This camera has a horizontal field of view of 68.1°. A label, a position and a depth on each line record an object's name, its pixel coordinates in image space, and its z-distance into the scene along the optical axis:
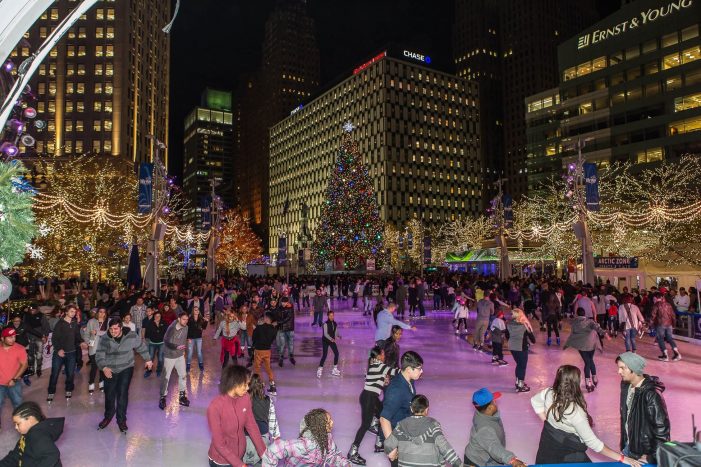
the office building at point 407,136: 103.19
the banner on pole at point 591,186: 22.16
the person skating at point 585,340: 10.06
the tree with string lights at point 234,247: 72.94
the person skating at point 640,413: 4.31
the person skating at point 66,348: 9.97
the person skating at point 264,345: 10.27
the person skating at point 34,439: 3.79
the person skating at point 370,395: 6.48
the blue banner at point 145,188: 20.32
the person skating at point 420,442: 4.06
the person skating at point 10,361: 7.45
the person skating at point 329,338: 11.71
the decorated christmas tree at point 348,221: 52.59
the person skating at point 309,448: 3.95
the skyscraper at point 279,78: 160.00
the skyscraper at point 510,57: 147.12
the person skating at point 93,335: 10.81
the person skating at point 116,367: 7.85
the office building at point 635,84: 54.16
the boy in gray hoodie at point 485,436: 4.12
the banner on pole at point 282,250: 37.47
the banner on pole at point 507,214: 29.80
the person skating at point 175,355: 9.23
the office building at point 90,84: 80.75
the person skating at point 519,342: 10.06
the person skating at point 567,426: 4.25
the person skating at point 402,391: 5.37
